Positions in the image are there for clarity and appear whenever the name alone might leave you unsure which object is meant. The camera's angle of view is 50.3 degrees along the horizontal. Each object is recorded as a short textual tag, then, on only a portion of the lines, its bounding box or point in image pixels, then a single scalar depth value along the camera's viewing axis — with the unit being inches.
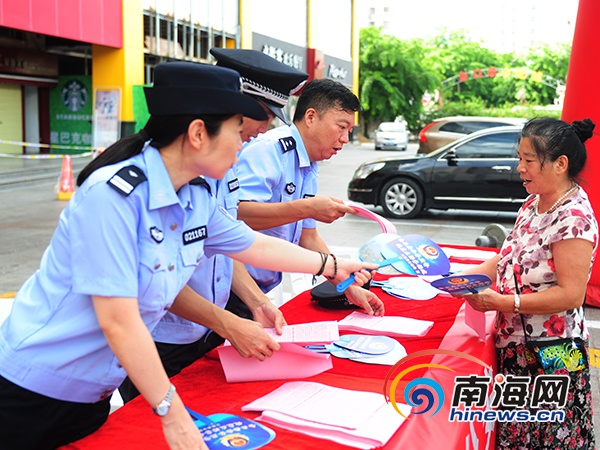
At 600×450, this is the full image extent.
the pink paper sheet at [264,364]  75.2
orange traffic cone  444.1
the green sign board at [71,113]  749.3
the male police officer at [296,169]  99.2
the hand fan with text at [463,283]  80.6
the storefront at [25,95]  674.8
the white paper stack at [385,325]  95.7
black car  369.4
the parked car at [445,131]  587.0
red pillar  203.3
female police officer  50.2
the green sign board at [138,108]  649.6
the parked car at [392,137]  1135.6
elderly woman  85.1
